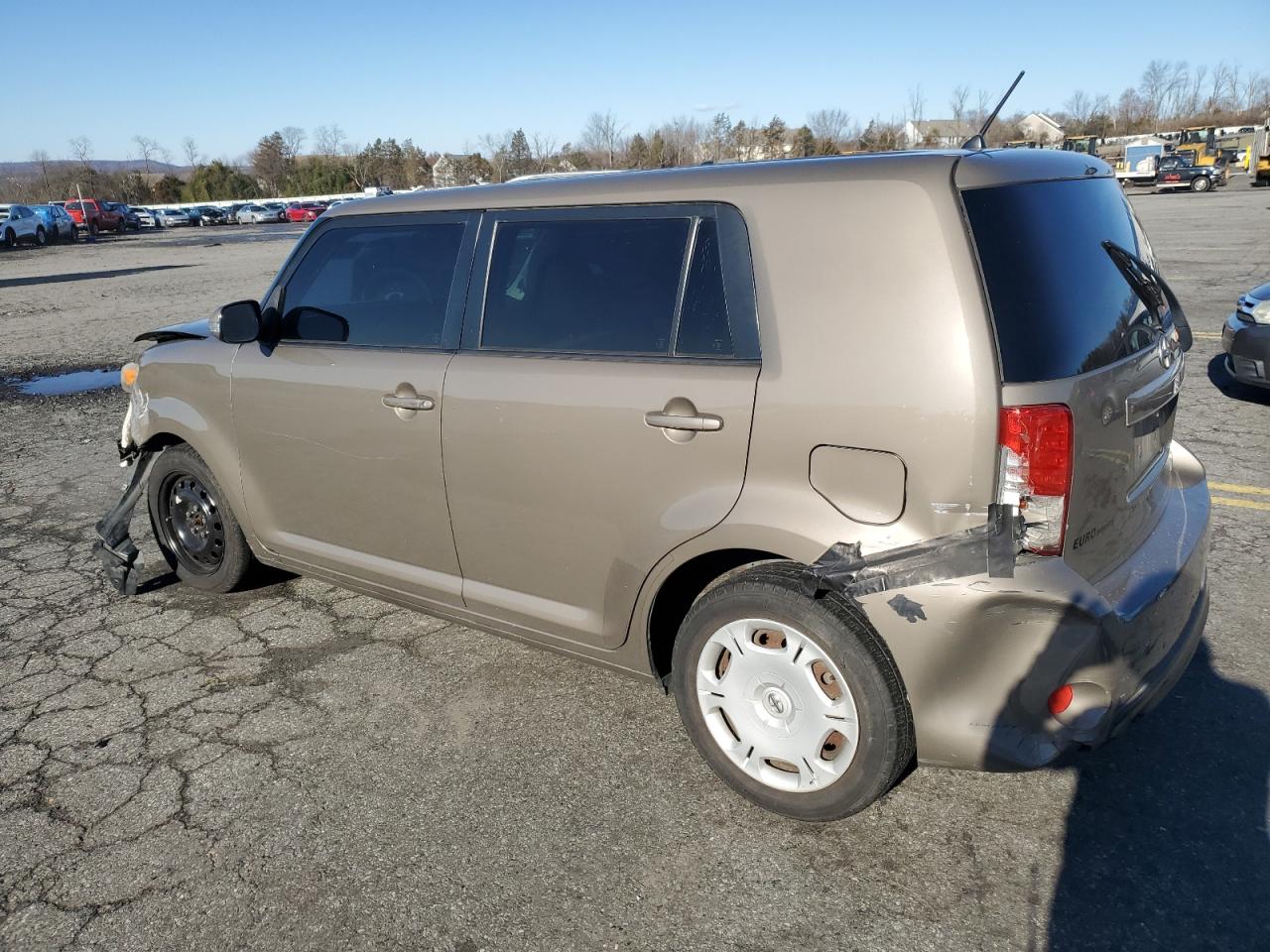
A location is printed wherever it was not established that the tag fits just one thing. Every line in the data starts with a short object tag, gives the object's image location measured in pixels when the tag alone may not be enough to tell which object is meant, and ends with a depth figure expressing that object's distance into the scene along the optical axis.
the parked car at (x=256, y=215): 63.03
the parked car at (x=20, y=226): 40.12
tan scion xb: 2.37
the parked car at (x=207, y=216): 62.00
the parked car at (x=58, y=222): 43.59
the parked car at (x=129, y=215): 54.01
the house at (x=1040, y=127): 84.12
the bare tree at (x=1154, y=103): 105.25
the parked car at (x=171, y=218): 60.69
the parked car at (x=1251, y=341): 7.04
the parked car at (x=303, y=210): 61.12
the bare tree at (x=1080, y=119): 82.15
